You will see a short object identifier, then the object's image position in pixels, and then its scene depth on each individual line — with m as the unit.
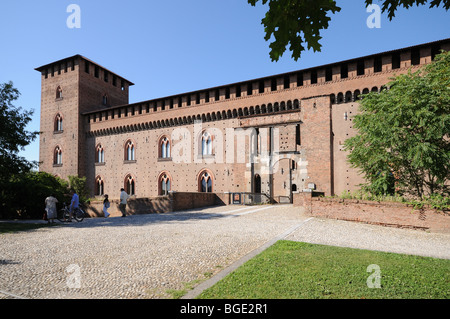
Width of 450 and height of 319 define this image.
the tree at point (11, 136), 12.70
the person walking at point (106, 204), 15.48
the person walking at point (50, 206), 11.80
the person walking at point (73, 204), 12.55
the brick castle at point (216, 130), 18.70
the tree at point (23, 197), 15.59
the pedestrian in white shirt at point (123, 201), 15.03
